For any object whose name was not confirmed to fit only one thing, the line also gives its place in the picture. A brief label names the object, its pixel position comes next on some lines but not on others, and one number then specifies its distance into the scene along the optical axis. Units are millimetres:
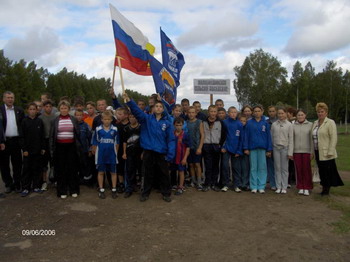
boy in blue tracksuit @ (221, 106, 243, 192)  7160
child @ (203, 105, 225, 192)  7133
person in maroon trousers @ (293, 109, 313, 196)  7051
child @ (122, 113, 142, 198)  6730
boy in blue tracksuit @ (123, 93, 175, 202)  6312
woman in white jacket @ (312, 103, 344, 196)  6720
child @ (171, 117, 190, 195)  6855
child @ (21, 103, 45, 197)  6609
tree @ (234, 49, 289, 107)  51938
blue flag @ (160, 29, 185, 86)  7856
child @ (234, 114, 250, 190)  7297
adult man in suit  6660
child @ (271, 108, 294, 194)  7184
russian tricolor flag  6375
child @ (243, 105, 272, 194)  7129
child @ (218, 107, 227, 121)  7500
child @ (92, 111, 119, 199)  6566
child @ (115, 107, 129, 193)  6922
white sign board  10914
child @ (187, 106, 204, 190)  7119
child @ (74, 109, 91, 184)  7066
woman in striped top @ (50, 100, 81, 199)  6434
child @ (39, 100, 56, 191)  6898
